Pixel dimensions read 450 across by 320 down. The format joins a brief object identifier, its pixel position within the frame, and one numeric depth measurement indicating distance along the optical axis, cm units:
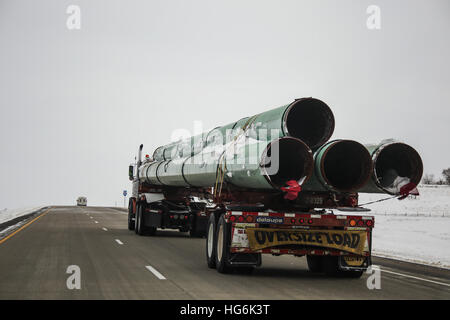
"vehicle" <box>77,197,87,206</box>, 9744
